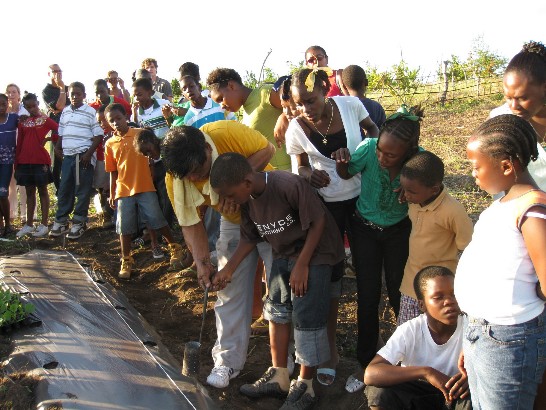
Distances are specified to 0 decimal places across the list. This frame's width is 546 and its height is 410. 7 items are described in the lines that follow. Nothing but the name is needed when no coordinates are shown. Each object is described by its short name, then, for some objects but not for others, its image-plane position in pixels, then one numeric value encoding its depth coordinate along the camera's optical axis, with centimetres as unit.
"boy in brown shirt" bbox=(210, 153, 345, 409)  281
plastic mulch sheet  268
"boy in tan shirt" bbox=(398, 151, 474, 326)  258
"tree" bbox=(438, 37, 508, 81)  1906
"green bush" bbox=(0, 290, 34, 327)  339
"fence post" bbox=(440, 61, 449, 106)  1548
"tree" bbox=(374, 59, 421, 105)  1619
